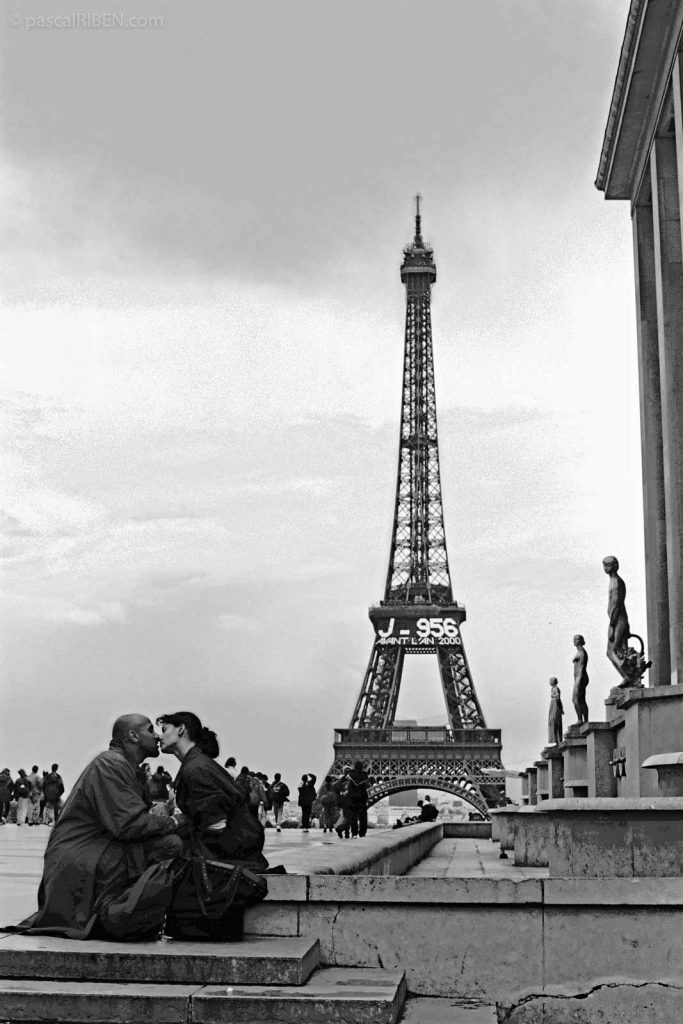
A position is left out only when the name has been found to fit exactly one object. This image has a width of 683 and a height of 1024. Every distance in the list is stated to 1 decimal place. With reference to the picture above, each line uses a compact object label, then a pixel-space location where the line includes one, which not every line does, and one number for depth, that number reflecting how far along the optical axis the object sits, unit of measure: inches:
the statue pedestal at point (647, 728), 698.2
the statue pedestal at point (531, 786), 1748.3
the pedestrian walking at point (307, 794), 1624.0
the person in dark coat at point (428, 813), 1453.0
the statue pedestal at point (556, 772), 1234.6
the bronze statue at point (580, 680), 1158.3
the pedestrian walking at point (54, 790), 1406.3
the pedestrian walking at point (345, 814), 940.0
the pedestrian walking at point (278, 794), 1704.0
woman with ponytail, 331.3
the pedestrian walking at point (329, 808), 1385.3
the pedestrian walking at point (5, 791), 1427.2
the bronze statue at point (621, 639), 854.5
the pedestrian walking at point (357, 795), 931.3
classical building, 910.4
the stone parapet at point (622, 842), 346.3
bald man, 319.0
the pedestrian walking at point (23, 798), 1594.0
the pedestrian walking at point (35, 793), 1606.8
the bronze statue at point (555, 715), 1588.3
